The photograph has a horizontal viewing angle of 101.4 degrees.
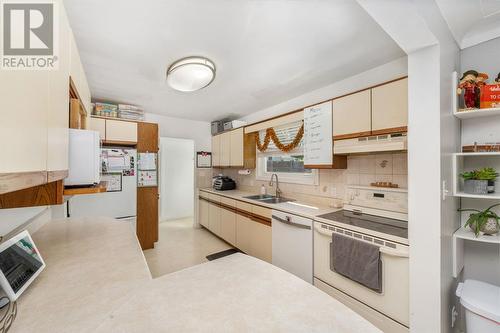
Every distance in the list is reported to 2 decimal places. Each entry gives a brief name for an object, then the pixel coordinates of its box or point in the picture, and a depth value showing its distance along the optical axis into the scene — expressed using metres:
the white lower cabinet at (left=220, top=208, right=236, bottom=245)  3.18
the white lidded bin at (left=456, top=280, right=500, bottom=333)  1.24
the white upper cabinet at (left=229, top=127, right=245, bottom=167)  3.56
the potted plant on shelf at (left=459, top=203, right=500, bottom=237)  1.44
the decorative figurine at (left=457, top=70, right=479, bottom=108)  1.51
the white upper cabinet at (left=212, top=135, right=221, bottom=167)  4.25
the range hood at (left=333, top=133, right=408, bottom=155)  1.67
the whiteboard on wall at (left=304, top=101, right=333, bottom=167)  2.22
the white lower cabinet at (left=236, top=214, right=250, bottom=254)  2.86
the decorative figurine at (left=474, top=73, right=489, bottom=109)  1.48
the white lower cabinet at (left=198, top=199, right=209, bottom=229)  4.01
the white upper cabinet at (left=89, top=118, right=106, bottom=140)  2.85
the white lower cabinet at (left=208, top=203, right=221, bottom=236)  3.58
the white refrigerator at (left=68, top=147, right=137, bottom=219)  2.78
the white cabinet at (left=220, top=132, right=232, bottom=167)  3.89
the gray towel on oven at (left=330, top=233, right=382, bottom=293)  1.53
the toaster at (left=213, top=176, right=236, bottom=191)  3.97
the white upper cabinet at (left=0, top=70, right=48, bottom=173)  0.54
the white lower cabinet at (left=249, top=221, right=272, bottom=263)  2.51
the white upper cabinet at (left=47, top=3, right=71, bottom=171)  0.84
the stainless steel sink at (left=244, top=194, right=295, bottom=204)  3.05
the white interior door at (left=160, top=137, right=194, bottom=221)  4.85
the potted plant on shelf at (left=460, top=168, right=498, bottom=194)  1.46
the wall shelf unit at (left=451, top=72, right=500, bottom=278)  1.46
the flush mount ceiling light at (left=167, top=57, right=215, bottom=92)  1.96
